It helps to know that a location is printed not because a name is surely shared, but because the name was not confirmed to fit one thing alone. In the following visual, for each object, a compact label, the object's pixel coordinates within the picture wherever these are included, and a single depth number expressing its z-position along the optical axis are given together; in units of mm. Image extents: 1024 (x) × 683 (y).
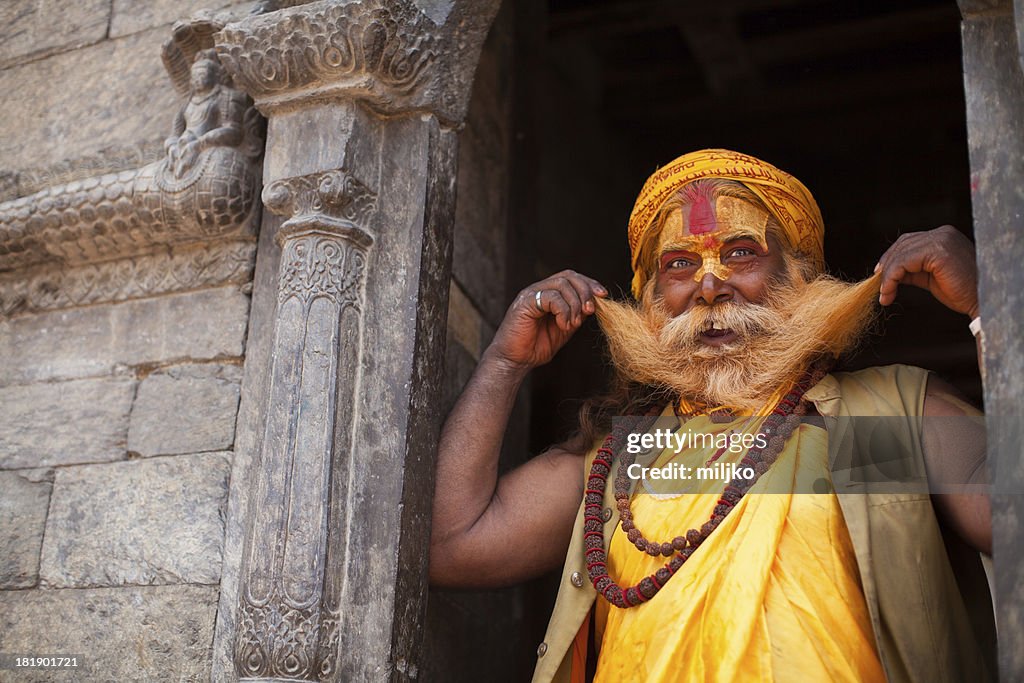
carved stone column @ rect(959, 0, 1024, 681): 1891
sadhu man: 2414
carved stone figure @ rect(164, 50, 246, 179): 3053
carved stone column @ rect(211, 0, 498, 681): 2543
